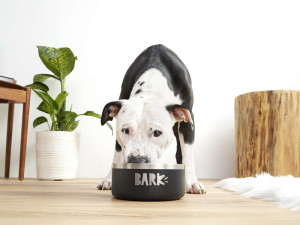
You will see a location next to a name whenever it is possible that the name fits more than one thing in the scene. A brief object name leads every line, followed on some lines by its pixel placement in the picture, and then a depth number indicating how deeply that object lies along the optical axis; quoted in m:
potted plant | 2.50
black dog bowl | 1.14
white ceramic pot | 2.50
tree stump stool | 2.27
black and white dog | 1.34
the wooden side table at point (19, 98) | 2.38
